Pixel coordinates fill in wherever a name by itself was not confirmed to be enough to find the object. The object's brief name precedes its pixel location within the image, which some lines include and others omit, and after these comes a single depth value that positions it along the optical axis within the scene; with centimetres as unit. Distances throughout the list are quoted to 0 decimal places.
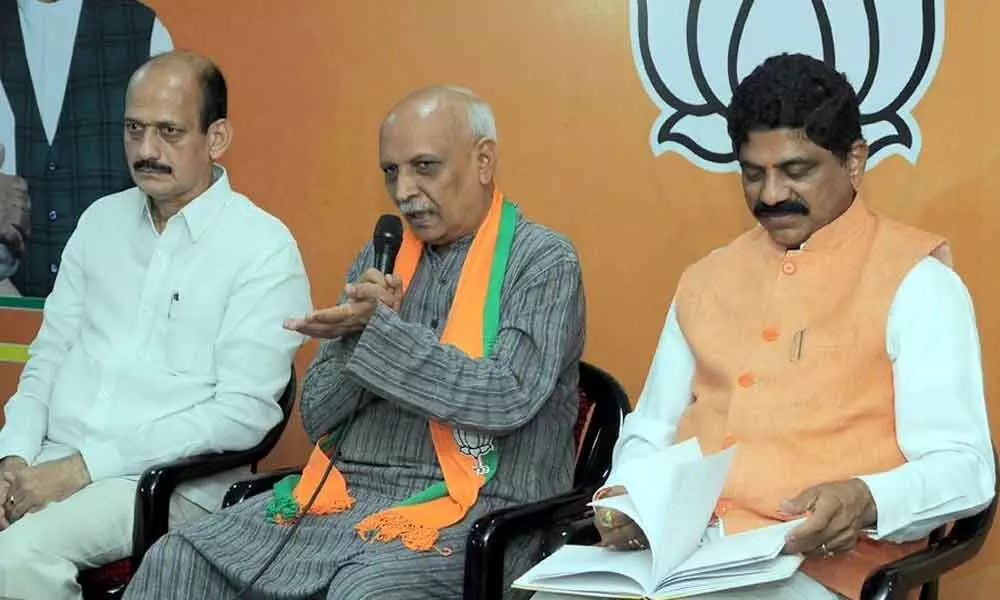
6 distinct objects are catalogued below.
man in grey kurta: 276
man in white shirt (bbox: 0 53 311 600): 324
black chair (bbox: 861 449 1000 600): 228
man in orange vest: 244
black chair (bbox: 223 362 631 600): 281
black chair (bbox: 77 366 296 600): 311
